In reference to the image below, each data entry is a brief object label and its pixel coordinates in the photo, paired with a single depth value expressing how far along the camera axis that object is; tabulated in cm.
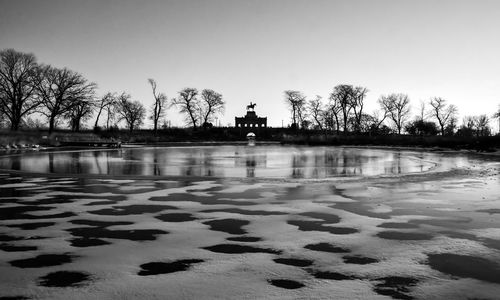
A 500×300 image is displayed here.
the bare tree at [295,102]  9156
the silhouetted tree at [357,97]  8046
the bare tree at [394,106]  9062
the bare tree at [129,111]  8619
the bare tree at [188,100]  8356
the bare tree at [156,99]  7128
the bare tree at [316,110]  9131
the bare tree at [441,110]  9338
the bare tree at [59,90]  5144
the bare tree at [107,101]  7100
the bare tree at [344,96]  7975
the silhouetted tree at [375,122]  8531
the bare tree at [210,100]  8756
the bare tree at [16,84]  4978
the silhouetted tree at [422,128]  8662
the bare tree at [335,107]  8238
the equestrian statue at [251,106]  9012
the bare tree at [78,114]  5267
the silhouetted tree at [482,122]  10895
